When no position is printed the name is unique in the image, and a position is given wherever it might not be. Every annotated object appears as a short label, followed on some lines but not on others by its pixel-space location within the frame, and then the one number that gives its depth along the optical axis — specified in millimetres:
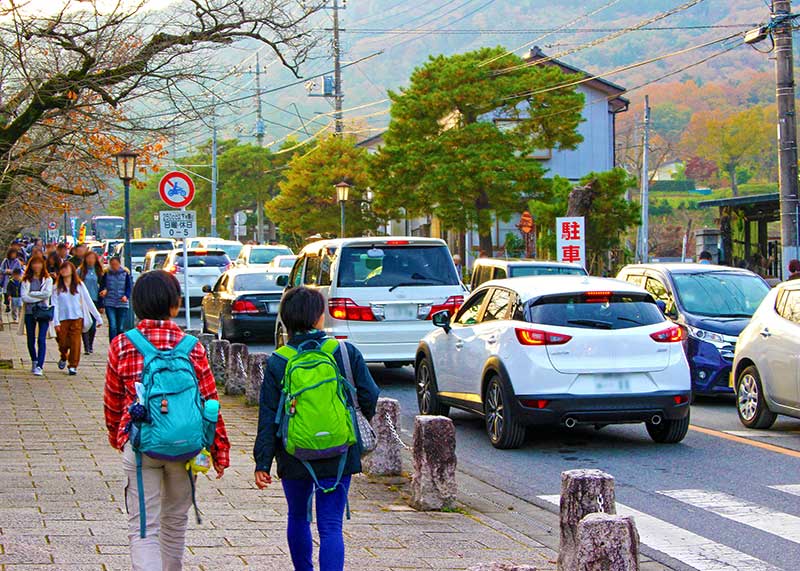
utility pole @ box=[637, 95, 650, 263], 46562
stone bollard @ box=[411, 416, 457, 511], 7707
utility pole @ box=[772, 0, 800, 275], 20500
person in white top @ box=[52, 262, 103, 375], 16188
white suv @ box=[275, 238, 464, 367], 14883
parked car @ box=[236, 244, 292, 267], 34438
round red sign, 20234
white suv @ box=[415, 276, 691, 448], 10227
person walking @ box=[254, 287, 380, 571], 5082
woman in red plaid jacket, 4875
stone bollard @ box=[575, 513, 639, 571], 4957
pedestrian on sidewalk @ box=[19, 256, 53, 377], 16109
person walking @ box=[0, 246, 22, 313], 27750
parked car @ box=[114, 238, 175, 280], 40906
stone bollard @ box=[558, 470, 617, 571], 5941
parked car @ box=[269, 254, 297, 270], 30375
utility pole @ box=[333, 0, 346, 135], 52844
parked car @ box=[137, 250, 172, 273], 34938
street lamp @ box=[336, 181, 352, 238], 43656
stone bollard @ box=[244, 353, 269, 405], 12953
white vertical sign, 27484
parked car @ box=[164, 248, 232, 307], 31656
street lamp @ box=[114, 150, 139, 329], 21734
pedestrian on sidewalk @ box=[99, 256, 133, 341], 19406
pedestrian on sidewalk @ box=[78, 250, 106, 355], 20812
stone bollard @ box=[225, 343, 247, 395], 14586
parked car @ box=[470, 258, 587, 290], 17750
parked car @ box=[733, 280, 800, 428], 11047
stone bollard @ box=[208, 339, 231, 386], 15941
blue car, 13953
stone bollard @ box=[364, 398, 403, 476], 9016
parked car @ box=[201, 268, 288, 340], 21391
